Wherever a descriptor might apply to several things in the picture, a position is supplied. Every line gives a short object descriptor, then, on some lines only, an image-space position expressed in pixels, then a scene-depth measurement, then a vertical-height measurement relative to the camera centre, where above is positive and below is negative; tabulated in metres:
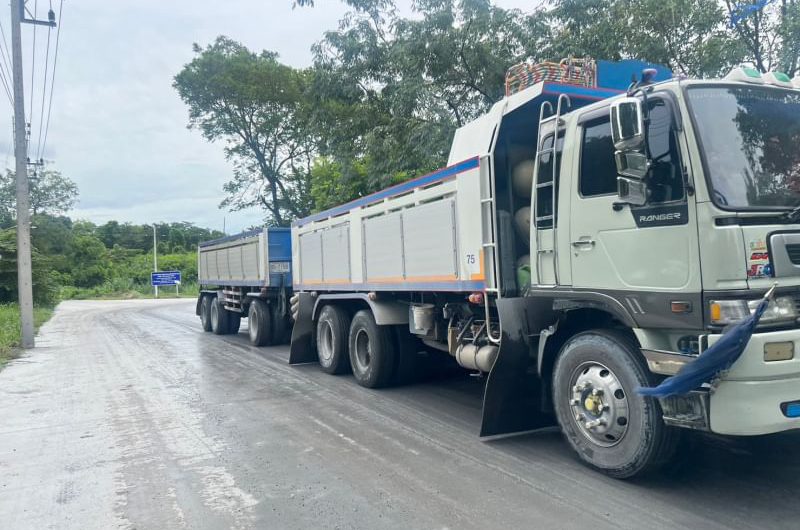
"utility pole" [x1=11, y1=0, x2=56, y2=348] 15.46 +2.01
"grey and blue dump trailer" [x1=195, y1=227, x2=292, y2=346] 13.28 -0.01
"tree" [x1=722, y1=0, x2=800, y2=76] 9.79 +3.90
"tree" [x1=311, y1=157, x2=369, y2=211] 16.89 +3.06
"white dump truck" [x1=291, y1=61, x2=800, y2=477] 3.83 +0.15
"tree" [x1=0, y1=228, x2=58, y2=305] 30.45 +0.95
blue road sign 51.88 +0.65
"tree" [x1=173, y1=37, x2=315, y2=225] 27.23 +7.73
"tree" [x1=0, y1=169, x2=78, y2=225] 62.50 +10.02
